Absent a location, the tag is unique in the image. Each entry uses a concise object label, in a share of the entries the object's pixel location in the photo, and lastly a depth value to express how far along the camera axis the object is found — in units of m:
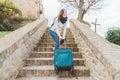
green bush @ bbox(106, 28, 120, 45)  7.97
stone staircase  3.04
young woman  3.26
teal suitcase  3.00
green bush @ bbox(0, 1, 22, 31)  6.88
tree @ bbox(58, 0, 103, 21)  9.65
